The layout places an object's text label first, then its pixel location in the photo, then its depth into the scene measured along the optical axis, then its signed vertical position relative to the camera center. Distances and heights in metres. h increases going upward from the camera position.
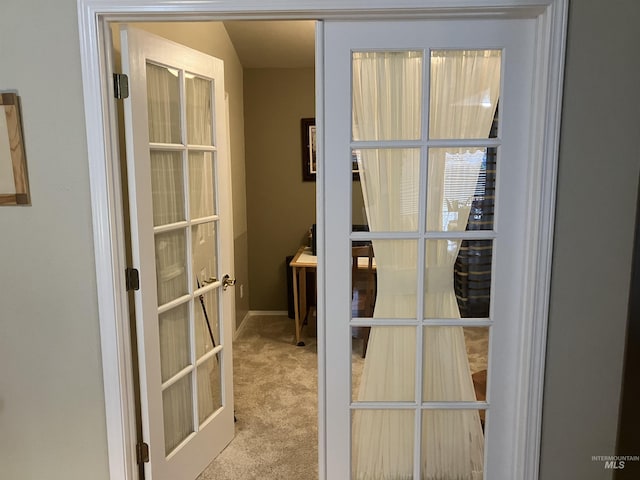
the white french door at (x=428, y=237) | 1.80 -0.24
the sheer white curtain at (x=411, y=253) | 1.82 -0.31
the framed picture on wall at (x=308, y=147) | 4.73 +0.24
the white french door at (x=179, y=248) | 2.02 -0.34
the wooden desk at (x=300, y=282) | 4.05 -0.92
